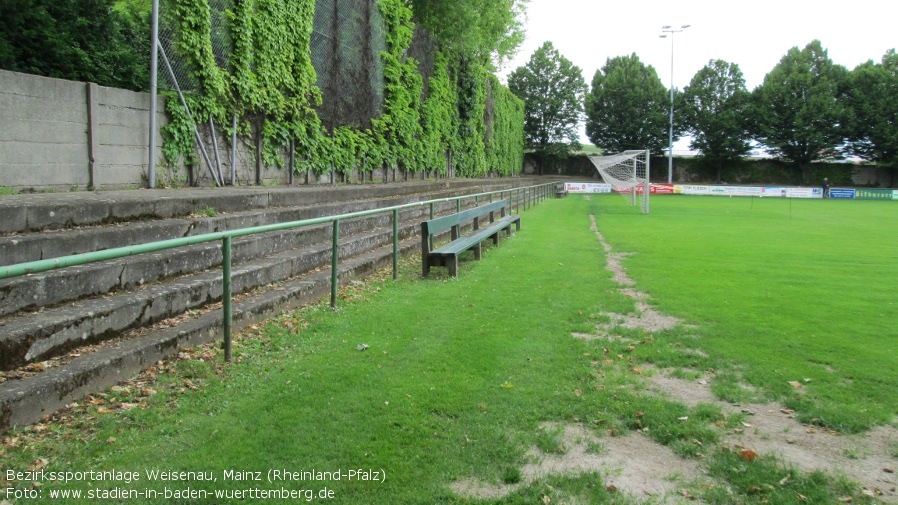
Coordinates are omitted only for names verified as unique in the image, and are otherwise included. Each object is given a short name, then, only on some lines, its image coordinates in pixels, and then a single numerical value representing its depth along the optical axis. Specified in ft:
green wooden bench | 28.86
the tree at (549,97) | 208.85
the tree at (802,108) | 176.65
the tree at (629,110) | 207.00
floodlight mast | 166.20
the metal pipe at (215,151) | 32.19
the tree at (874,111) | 169.58
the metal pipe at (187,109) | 28.70
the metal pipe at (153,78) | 27.20
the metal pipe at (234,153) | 33.86
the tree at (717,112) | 191.01
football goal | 92.35
